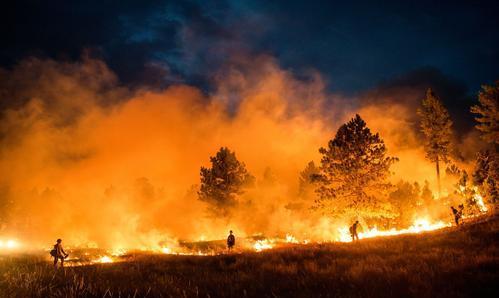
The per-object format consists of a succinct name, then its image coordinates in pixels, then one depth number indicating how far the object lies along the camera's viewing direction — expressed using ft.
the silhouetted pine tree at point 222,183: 182.91
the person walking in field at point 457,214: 88.33
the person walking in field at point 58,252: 67.56
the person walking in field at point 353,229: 94.82
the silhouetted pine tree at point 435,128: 182.91
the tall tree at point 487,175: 103.16
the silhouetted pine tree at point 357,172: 124.26
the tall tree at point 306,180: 272.92
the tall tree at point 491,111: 131.64
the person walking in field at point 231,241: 93.80
